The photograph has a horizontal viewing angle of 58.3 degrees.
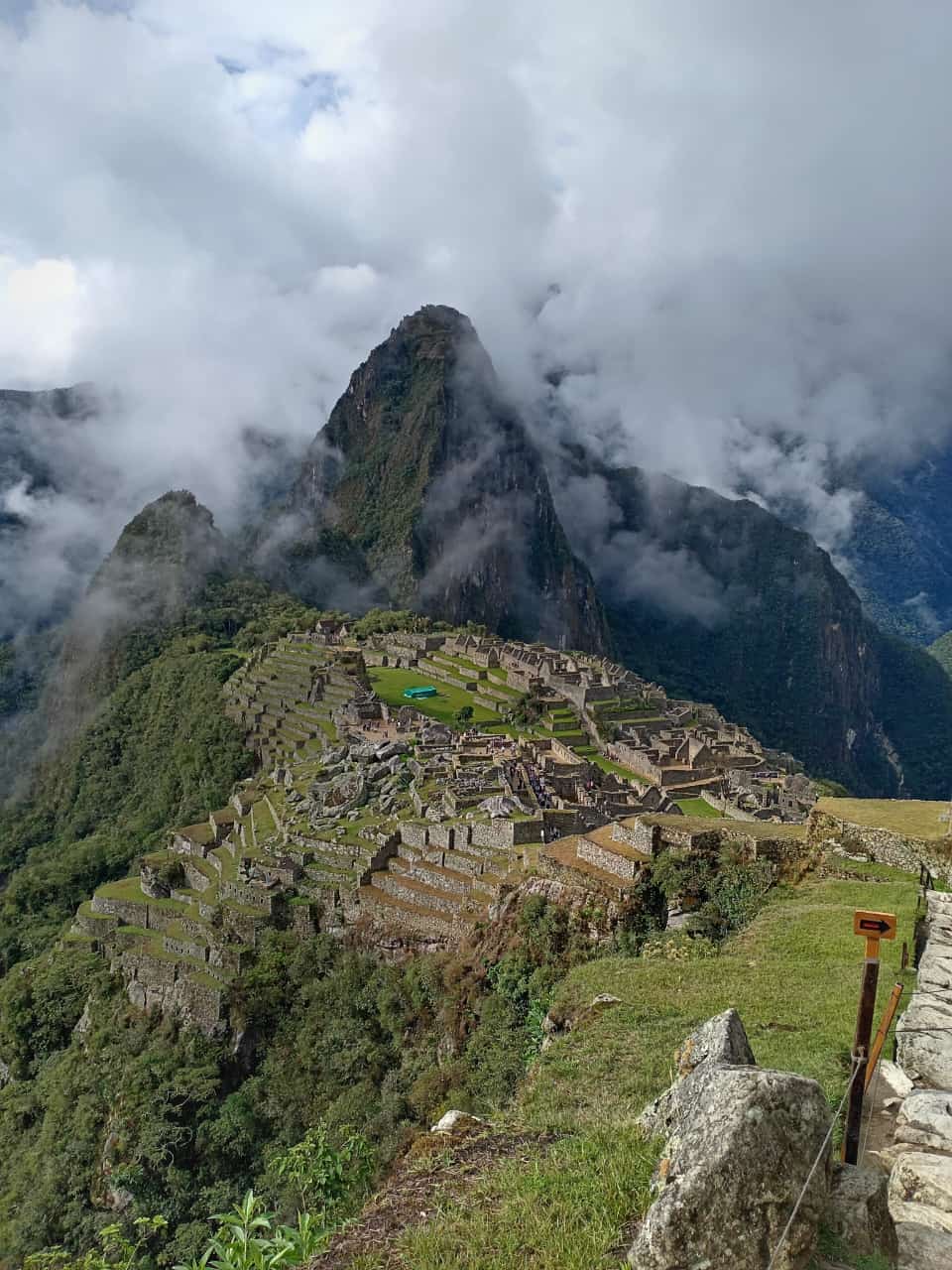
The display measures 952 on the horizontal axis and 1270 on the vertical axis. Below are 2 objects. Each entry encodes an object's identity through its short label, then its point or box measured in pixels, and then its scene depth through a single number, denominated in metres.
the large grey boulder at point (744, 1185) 4.39
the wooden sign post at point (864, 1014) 5.31
